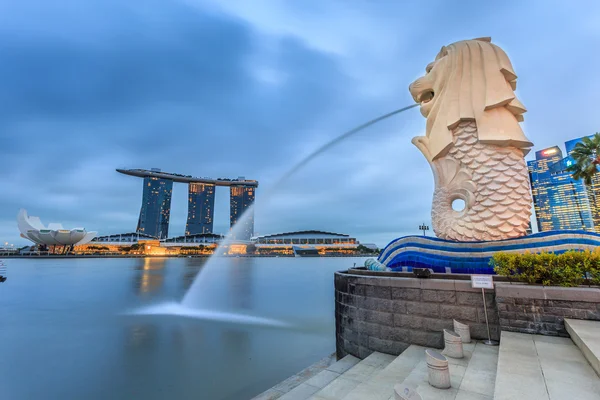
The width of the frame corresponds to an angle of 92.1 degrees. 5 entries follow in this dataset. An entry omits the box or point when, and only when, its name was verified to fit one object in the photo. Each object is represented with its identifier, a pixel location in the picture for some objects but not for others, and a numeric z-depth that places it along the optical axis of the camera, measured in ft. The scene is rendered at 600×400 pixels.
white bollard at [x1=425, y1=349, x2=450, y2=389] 13.25
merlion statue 29.50
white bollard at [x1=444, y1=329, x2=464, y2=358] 16.71
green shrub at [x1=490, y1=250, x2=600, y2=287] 18.25
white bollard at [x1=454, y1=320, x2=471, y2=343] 18.92
